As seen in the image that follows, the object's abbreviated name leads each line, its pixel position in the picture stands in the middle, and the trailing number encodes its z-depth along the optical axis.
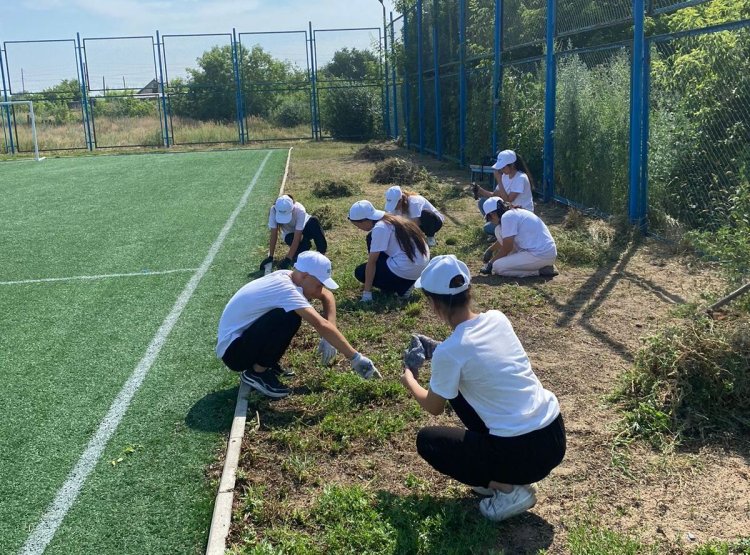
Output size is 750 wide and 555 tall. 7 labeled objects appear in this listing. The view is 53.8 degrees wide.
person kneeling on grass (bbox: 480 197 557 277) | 7.70
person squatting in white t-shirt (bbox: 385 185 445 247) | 8.45
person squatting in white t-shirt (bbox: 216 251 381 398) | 4.78
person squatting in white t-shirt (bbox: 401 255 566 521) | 3.30
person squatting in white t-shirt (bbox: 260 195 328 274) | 8.39
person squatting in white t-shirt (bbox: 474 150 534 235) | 9.48
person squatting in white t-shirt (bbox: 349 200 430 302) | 7.04
